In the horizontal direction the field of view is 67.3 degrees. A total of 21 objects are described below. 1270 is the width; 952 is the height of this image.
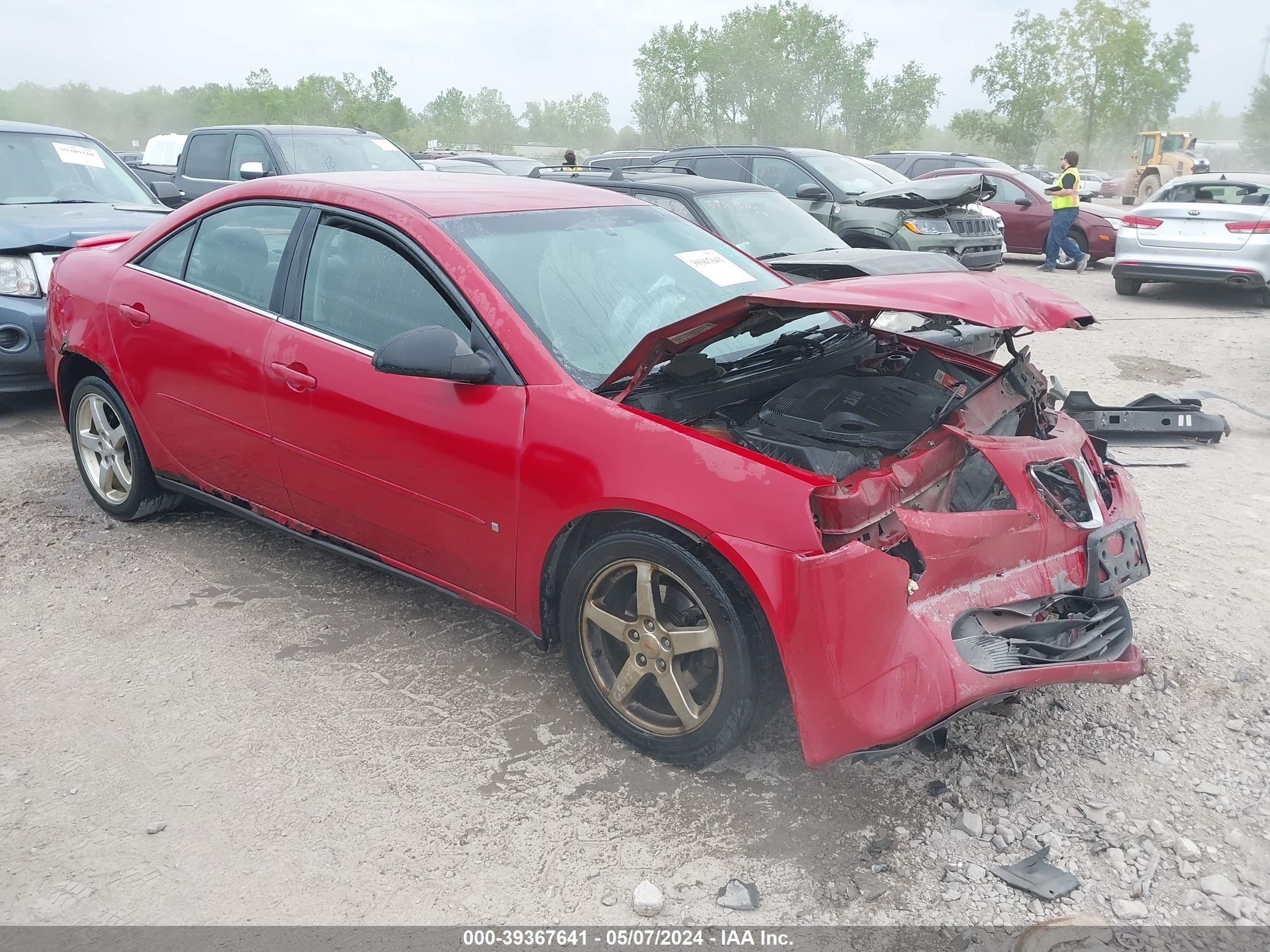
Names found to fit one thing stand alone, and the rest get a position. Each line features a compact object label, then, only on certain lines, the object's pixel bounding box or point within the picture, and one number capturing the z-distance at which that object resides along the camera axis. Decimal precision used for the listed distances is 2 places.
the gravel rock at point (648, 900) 2.38
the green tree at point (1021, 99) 53.03
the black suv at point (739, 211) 7.23
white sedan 10.70
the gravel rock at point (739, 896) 2.38
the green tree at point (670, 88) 64.31
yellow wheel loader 32.47
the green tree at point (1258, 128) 66.75
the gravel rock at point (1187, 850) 2.54
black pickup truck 9.33
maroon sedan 14.88
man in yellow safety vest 13.85
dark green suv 10.25
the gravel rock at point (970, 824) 2.63
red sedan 2.54
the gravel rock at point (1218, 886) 2.41
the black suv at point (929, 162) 17.52
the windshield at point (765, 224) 7.26
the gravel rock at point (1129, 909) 2.35
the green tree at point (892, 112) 61.09
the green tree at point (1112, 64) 56.34
